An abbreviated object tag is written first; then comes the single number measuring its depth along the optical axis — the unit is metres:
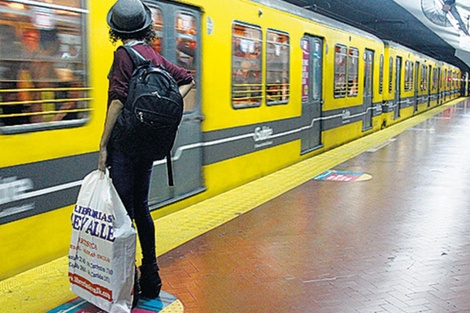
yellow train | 3.94
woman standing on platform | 3.34
